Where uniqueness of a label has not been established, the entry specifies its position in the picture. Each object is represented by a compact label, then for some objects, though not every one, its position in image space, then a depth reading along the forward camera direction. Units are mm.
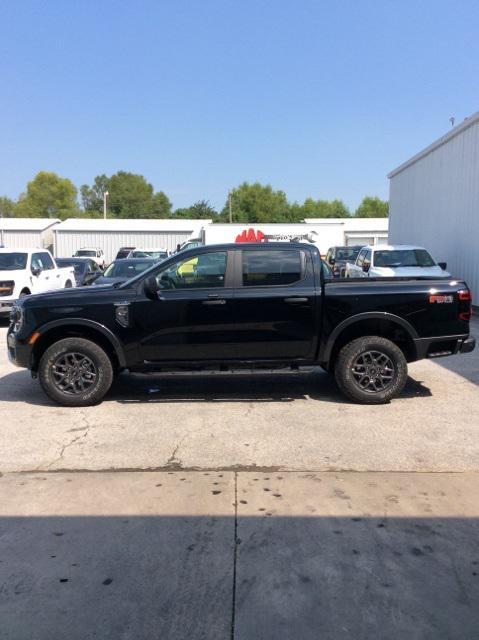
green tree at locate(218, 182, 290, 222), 96875
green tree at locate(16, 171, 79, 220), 99125
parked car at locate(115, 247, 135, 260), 31794
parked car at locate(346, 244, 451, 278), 14227
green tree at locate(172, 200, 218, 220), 98750
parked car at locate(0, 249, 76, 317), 13055
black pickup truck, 6367
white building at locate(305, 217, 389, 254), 35312
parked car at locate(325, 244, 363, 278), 24125
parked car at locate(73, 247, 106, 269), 38969
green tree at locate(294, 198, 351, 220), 101888
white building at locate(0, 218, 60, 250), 50625
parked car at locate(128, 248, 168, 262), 27472
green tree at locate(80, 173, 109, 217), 118625
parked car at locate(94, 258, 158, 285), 15461
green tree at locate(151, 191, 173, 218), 111562
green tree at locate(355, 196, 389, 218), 104750
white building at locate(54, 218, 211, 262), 43906
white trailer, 31766
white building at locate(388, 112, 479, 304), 15359
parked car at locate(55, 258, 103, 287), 19825
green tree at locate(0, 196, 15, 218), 103625
